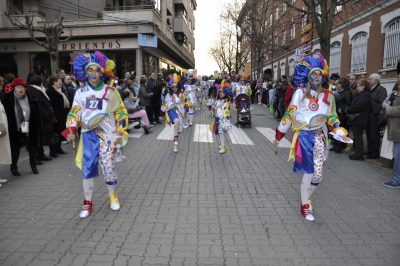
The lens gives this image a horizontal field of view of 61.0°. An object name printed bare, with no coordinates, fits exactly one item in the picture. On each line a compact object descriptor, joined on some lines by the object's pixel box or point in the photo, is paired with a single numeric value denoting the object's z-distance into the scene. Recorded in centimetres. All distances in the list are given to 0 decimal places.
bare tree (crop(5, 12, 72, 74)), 1780
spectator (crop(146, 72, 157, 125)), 1419
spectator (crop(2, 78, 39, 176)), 655
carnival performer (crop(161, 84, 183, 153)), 976
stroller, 1391
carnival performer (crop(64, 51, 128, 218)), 459
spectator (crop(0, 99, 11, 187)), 612
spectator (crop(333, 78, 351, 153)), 921
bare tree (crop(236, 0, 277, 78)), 2945
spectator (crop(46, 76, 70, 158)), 855
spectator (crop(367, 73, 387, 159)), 830
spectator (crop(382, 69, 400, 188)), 611
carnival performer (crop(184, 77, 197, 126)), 1423
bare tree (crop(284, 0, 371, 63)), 1264
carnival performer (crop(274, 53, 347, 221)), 456
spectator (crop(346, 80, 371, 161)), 816
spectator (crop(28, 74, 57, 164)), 698
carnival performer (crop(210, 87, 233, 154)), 893
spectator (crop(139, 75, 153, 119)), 1371
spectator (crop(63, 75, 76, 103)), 973
